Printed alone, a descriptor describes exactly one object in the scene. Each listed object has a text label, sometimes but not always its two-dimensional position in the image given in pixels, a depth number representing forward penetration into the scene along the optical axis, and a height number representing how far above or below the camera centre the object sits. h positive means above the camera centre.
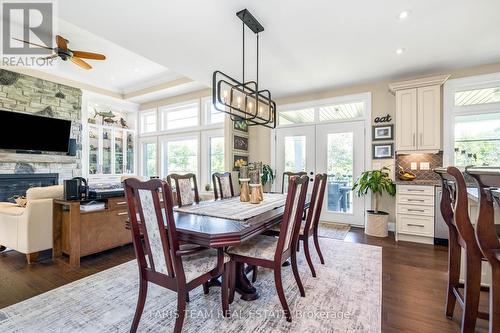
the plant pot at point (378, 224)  3.95 -0.98
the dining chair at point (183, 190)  2.59 -0.27
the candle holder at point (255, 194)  2.58 -0.31
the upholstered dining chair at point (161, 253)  1.40 -0.57
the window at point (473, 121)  3.65 +0.72
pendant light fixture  2.41 +0.78
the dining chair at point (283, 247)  1.76 -0.68
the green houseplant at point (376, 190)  3.96 -0.41
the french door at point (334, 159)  4.57 +0.15
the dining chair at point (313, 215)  2.45 -0.54
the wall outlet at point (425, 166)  4.07 +0.01
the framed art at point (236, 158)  5.27 +0.18
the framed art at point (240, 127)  5.15 +0.88
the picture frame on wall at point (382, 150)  4.27 +0.29
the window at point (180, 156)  6.18 +0.27
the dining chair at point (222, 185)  3.27 -0.28
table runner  2.01 -0.41
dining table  1.52 -0.43
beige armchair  2.76 -0.70
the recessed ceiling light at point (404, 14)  2.40 +1.56
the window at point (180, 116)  6.19 +1.36
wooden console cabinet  2.77 -0.80
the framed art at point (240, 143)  5.34 +0.54
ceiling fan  3.29 +1.63
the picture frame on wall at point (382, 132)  4.26 +0.62
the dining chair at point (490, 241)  1.16 -0.38
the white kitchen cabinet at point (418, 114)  3.76 +0.85
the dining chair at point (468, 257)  1.34 -0.53
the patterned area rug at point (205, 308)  1.70 -1.15
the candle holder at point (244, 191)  2.70 -0.29
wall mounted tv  4.50 +0.68
